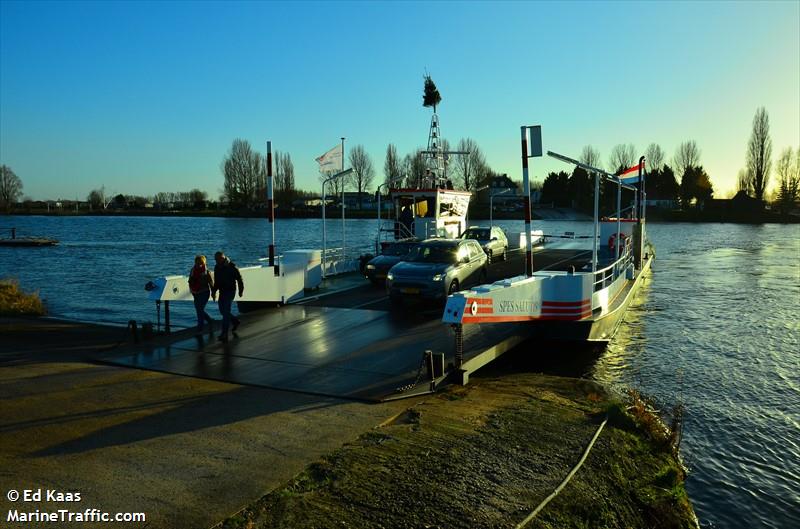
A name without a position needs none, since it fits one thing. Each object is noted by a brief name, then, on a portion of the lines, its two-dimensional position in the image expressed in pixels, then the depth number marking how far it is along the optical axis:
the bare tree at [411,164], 104.07
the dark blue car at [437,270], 15.15
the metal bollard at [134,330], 11.64
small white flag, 20.67
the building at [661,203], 123.81
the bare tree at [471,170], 134.00
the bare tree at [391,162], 129.75
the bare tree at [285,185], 139.88
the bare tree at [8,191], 166.12
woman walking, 12.12
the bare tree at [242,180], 135.50
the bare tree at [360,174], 135.70
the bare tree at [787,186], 119.36
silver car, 27.34
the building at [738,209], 114.81
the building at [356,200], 158.14
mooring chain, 8.84
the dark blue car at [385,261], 19.78
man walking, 11.94
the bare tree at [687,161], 126.05
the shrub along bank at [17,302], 17.38
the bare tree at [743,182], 115.94
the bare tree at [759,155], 111.19
